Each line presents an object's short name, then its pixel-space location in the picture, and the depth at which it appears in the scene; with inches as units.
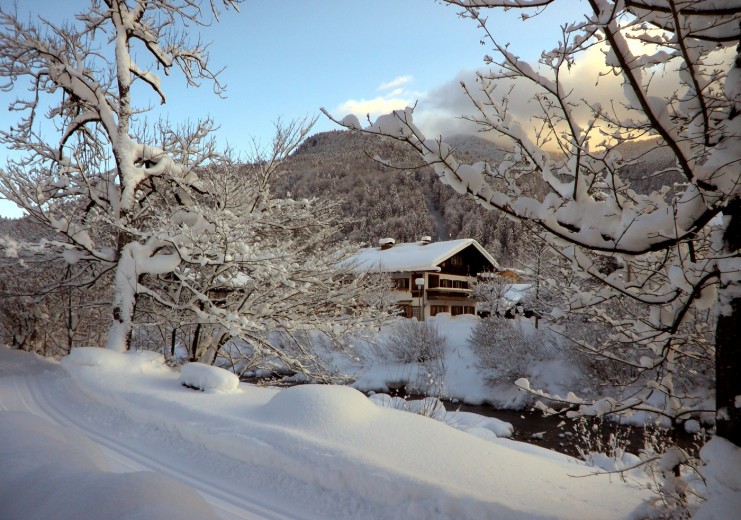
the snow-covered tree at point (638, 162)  105.9
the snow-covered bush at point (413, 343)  1030.4
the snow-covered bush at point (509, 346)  887.1
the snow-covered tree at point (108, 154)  388.5
